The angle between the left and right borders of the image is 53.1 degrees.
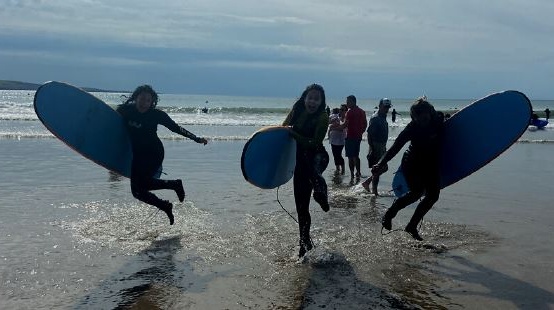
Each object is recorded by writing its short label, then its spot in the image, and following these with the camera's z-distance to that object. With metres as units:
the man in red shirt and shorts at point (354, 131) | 12.28
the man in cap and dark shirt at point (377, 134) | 10.71
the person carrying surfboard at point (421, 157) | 6.27
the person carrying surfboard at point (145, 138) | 7.11
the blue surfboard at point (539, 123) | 34.50
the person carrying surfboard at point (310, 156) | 6.14
